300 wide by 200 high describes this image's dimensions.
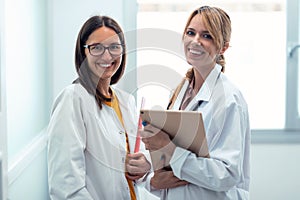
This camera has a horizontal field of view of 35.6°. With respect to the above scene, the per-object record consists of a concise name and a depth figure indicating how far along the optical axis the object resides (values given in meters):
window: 2.64
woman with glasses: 1.39
